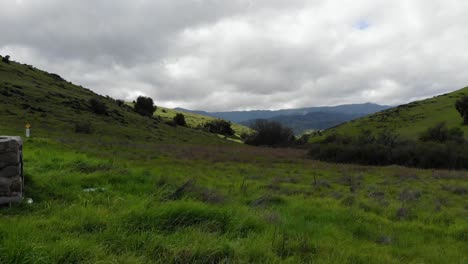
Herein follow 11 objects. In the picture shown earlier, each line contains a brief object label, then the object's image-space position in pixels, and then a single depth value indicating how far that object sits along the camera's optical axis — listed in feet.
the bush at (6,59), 280.92
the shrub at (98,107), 232.73
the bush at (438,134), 177.47
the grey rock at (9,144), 20.90
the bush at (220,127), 401.86
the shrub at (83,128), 154.53
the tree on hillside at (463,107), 254.47
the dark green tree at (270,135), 256.93
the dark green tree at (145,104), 351.46
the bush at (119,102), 319.84
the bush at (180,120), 359.46
